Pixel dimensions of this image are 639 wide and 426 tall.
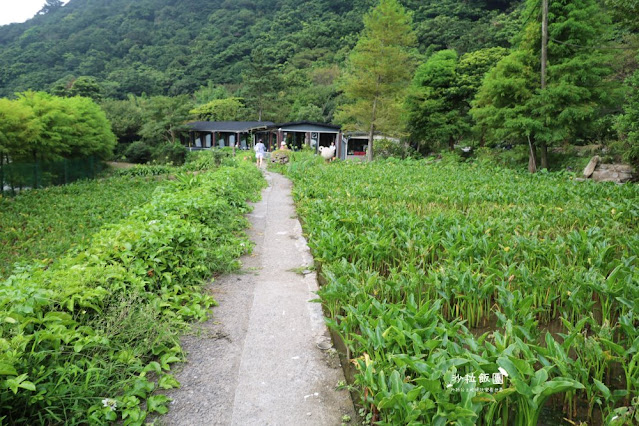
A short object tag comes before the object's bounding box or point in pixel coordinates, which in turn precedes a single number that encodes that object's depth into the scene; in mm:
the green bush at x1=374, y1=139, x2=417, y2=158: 27880
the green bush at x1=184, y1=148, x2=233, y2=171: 19172
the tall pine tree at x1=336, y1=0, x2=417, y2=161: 23031
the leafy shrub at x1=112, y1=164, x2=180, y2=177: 27516
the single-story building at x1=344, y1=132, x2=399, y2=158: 31908
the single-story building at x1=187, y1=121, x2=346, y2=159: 32406
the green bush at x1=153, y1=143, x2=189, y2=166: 34438
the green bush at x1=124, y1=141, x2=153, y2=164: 36500
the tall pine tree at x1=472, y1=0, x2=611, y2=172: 13977
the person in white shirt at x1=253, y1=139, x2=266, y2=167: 18250
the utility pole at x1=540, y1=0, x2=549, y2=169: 14555
